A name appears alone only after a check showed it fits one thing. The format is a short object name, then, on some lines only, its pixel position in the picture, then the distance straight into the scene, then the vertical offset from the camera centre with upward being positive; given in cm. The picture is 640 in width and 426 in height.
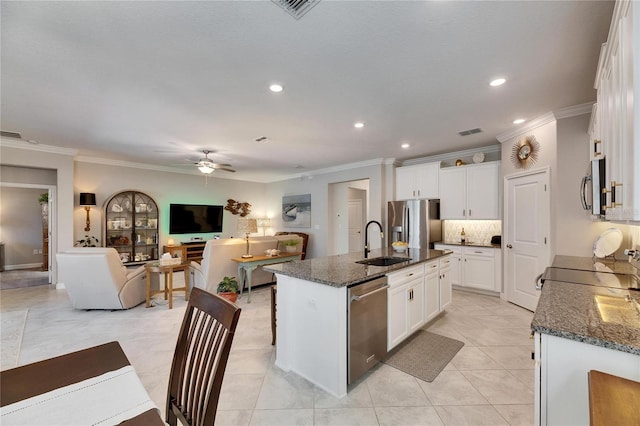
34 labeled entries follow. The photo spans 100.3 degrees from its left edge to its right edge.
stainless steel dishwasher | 206 -92
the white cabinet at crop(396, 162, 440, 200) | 528 +66
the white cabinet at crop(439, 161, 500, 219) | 455 +38
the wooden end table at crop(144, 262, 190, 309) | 399 -87
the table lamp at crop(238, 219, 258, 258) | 475 -21
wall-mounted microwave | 165 +16
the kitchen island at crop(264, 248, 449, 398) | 201 -85
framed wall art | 747 +8
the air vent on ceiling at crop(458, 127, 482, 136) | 395 +123
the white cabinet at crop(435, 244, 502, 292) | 439 -94
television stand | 652 -87
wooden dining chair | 97 -61
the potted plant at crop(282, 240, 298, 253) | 520 -62
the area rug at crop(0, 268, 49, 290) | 525 -136
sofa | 433 -79
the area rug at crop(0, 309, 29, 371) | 254 -137
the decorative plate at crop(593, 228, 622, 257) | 260 -31
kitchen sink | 295 -54
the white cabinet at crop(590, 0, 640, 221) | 111 +49
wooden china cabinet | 609 -26
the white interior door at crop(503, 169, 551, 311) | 361 -32
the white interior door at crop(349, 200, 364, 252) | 754 -35
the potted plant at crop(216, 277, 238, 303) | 393 -112
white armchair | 352 -88
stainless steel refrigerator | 508 -19
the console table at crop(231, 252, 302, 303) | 434 -82
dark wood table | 89 -60
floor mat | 238 -140
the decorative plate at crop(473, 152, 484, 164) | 482 +100
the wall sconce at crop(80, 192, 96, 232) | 553 +30
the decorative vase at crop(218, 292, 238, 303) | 390 -120
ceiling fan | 482 +88
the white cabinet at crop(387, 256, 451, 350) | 249 -91
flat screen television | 685 -11
